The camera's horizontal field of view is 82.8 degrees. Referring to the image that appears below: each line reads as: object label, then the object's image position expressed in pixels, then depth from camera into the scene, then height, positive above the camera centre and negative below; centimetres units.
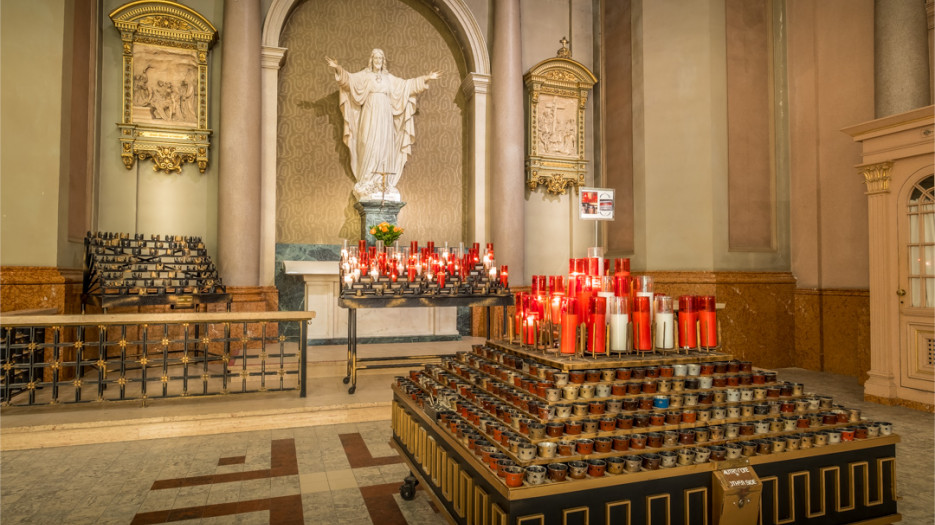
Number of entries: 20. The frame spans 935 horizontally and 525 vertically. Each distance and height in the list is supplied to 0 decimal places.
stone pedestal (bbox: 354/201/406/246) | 702 +79
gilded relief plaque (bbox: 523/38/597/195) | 776 +224
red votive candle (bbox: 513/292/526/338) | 292 -23
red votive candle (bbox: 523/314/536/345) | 277 -31
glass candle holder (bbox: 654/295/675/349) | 257 -25
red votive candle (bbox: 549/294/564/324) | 253 -18
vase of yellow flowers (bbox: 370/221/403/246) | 563 +41
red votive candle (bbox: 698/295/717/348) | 261 -25
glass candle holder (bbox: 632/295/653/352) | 253 -25
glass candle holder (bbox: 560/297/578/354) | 243 -25
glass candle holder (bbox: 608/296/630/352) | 249 -24
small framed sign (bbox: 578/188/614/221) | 566 +74
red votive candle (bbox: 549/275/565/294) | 281 -8
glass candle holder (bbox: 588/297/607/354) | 242 -24
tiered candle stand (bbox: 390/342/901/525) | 189 -69
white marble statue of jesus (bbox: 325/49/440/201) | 707 +207
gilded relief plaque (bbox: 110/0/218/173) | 625 +225
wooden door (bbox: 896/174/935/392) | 450 -10
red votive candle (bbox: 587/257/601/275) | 288 +3
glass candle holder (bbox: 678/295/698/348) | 262 -25
